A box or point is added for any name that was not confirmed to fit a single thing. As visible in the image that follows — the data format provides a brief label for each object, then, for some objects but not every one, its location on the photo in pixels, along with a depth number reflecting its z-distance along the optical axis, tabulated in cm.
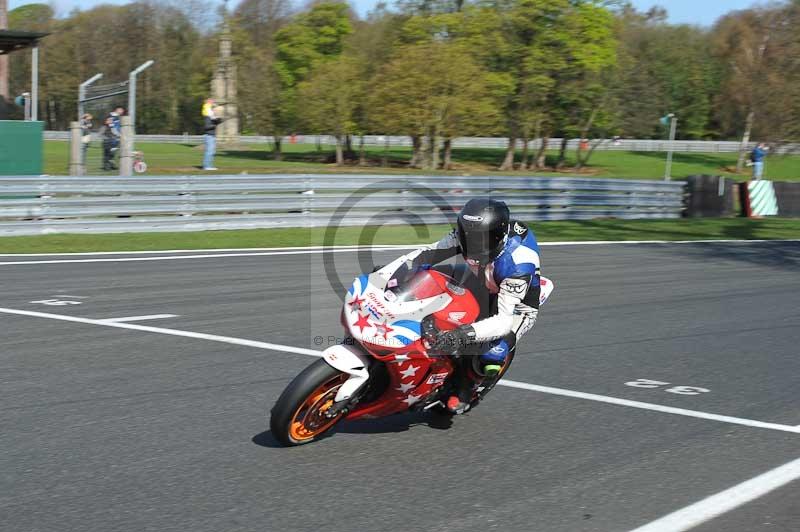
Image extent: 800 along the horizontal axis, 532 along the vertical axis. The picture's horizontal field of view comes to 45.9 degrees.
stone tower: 5381
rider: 553
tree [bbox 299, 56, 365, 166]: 5272
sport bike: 527
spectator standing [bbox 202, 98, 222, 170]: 2420
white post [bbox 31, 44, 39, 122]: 2444
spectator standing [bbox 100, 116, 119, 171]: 2115
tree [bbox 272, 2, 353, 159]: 6930
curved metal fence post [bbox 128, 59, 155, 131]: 2027
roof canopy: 2469
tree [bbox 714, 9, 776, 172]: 5294
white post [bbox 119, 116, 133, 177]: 2030
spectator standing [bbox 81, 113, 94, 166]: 2074
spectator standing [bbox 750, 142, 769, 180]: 3089
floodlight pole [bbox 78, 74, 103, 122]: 2125
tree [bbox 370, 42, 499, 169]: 4622
